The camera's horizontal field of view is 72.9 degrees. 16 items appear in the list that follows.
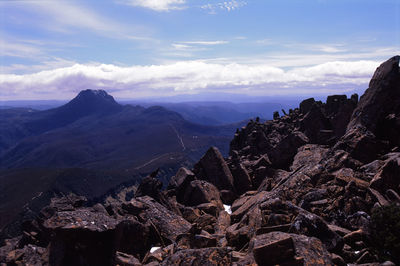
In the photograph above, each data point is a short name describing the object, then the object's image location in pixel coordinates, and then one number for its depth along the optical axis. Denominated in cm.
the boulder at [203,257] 1130
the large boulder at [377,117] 2156
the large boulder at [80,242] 1510
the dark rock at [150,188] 2678
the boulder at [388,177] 1580
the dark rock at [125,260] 1542
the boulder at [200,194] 2805
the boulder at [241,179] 3212
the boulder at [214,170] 3275
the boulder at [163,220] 1990
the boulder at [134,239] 1809
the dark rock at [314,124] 3995
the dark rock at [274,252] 1065
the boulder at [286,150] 3378
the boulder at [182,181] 3134
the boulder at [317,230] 1238
